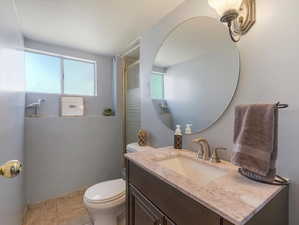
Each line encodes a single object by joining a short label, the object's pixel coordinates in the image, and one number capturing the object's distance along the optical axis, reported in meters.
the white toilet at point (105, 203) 1.40
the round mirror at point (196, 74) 1.08
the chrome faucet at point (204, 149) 1.10
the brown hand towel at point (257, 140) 0.70
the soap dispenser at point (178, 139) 1.38
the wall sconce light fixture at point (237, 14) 0.86
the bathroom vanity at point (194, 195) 0.56
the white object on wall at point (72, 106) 2.27
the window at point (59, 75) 2.13
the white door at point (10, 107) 0.91
